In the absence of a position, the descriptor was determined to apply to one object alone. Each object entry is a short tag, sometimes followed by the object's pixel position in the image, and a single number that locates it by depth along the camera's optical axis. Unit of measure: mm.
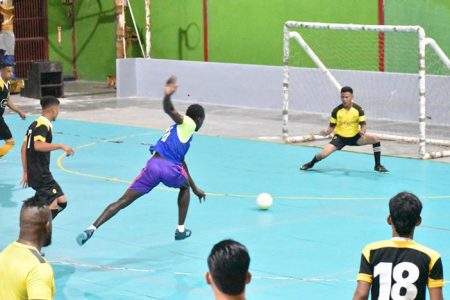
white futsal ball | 15055
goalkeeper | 18016
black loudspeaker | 30297
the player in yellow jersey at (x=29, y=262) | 6164
